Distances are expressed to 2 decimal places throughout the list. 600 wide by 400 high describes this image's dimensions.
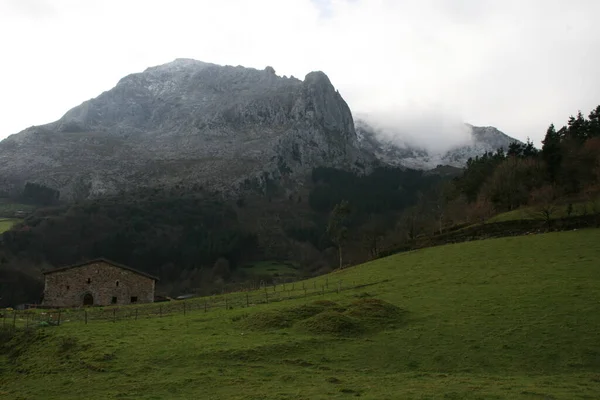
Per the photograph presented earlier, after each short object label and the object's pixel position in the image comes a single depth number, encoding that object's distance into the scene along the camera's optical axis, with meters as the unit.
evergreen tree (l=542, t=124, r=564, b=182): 95.31
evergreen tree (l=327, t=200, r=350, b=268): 92.25
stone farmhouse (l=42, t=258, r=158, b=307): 69.50
